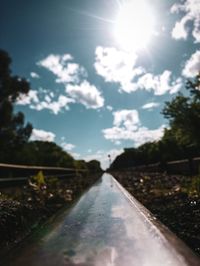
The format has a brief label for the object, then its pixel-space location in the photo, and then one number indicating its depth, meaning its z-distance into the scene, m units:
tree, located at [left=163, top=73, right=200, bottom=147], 13.64
